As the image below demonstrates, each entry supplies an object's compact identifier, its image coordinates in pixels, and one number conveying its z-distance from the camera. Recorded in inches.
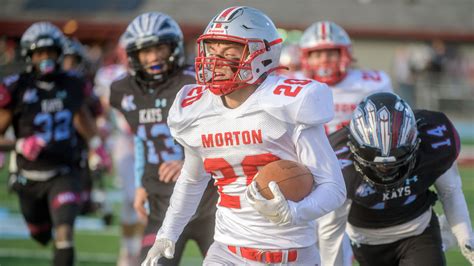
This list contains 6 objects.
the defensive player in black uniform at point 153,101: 432.8
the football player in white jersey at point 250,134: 297.3
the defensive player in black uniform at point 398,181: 339.0
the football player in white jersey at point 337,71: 522.9
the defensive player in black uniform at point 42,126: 528.4
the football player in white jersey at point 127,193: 569.0
